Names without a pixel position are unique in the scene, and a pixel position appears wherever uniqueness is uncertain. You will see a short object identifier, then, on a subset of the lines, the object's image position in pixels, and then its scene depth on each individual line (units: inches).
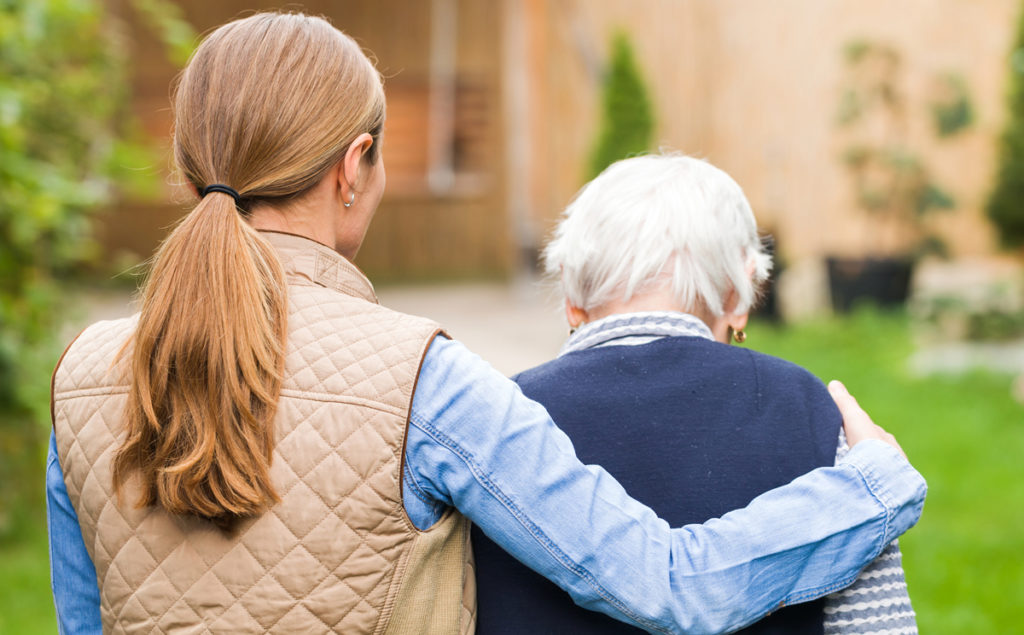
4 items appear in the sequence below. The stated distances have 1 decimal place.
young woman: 86.5
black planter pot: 420.7
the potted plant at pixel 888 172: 428.6
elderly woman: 93.9
